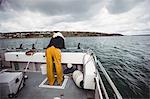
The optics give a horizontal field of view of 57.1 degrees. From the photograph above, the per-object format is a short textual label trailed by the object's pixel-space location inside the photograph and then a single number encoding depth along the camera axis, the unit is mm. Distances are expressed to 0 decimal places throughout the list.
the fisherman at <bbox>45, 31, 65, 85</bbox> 3422
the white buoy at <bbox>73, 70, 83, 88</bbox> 3264
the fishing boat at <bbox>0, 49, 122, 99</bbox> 2900
